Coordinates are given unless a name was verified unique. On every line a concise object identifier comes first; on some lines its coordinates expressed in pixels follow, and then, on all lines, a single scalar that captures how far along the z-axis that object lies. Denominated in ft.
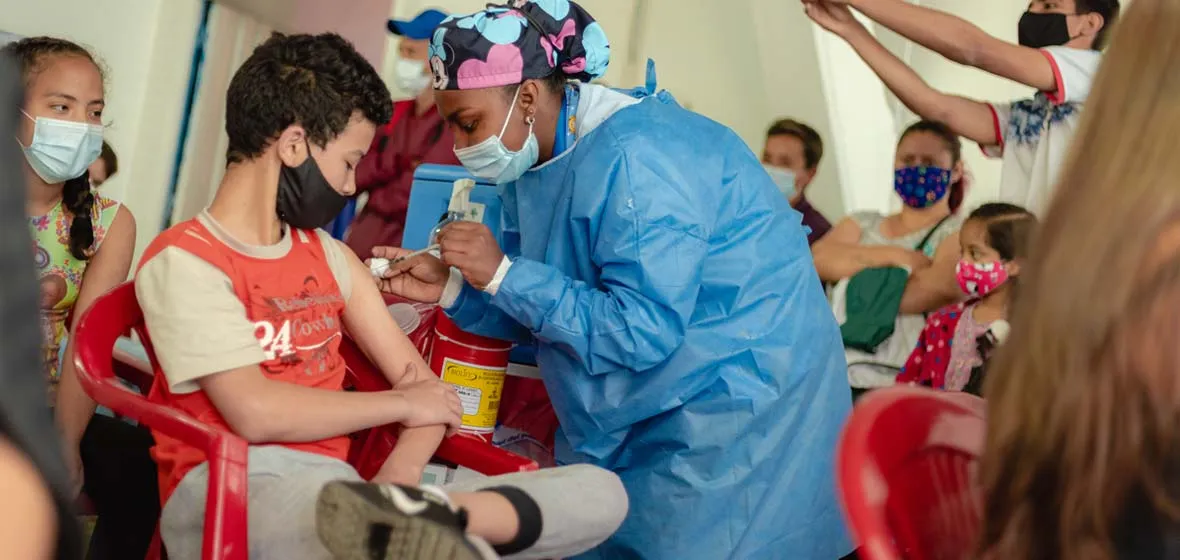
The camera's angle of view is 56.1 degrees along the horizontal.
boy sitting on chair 4.72
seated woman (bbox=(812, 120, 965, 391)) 10.47
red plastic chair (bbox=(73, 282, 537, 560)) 4.69
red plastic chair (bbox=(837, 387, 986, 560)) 3.85
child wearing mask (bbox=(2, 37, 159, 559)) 6.72
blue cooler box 8.27
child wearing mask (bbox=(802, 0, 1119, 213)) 7.98
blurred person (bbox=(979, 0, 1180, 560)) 2.99
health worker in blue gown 6.08
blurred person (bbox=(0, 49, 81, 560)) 2.16
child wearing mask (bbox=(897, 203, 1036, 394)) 9.17
